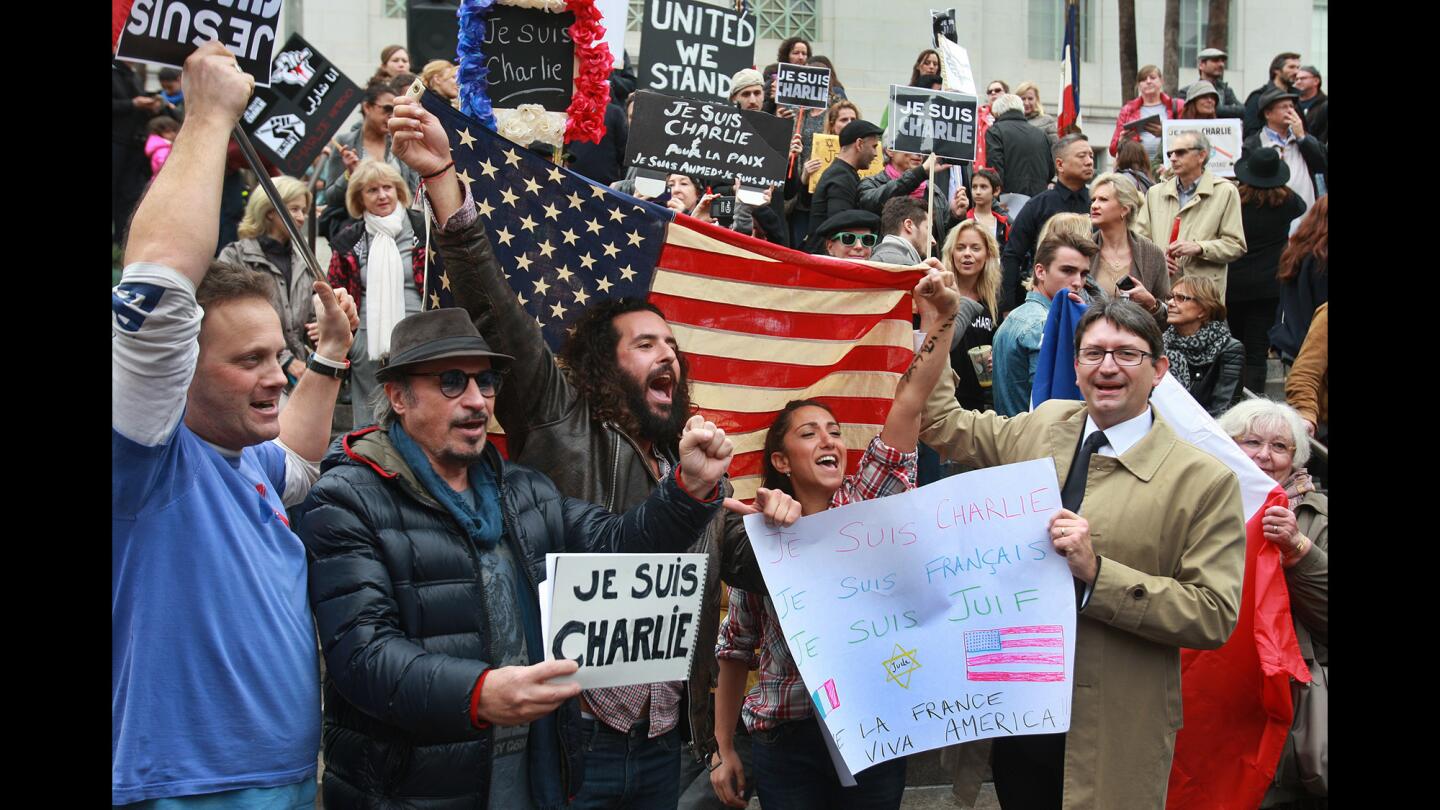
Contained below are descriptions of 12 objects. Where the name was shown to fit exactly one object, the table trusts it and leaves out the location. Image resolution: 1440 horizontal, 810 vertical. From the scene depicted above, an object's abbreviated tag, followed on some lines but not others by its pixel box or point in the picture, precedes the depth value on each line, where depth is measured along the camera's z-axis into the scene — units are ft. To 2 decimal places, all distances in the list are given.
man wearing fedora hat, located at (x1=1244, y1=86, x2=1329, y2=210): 42.14
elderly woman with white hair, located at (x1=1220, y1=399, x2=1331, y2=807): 18.02
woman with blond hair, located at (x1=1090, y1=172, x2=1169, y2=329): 27.71
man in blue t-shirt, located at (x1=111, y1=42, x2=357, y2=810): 9.55
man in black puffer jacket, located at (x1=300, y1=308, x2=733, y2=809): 10.63
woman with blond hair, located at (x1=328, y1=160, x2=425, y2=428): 26.73
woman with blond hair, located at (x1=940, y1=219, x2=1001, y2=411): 26.48
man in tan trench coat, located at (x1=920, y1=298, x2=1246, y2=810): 13.53
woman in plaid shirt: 14.64
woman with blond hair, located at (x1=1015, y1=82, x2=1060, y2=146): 47.37
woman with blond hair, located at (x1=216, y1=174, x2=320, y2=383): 28.04
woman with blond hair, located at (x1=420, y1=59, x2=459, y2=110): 31.65
